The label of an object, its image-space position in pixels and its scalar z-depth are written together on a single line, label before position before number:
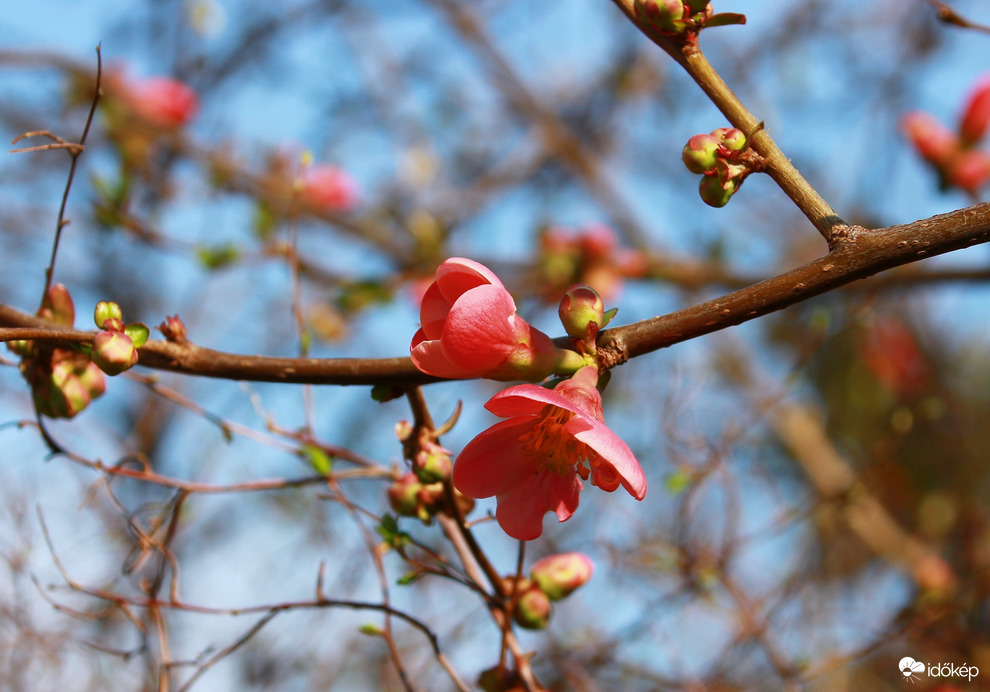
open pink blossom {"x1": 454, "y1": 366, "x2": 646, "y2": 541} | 0.60
